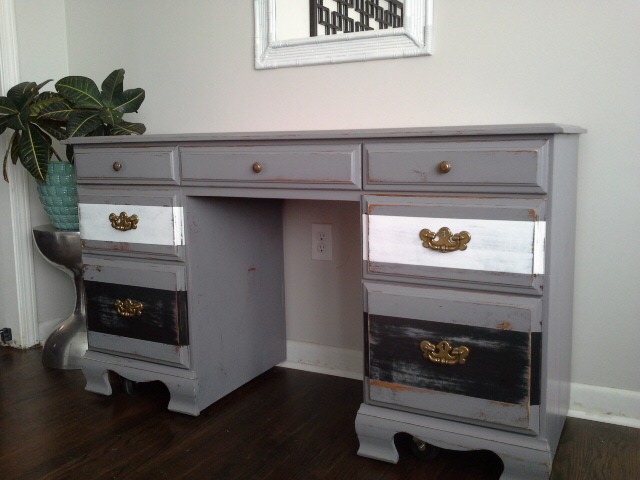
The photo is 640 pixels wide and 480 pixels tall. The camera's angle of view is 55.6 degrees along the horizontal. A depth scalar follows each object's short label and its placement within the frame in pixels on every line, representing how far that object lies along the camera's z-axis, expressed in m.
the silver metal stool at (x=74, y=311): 2.10
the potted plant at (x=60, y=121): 2.00
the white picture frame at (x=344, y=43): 1.74
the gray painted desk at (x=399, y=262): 1.26
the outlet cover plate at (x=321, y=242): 2.01
